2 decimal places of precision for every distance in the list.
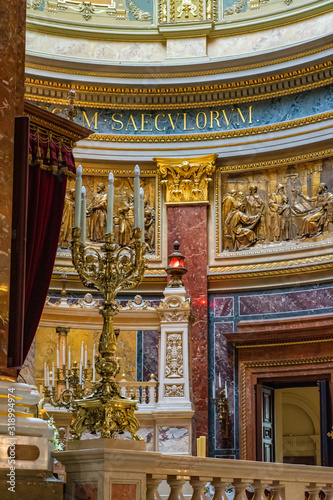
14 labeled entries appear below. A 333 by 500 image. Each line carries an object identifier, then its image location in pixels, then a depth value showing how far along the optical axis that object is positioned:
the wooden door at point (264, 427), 15.94
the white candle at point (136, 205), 6.02
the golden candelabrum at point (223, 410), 16.12
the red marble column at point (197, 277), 16.62
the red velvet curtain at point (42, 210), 6.67
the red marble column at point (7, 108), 5.34
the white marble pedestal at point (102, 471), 5.06
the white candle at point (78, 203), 5.96
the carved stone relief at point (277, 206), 17.00
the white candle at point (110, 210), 5.86
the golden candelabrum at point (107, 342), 5.34
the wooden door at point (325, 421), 14.63
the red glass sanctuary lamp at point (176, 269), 14.80
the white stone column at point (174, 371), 13.78
